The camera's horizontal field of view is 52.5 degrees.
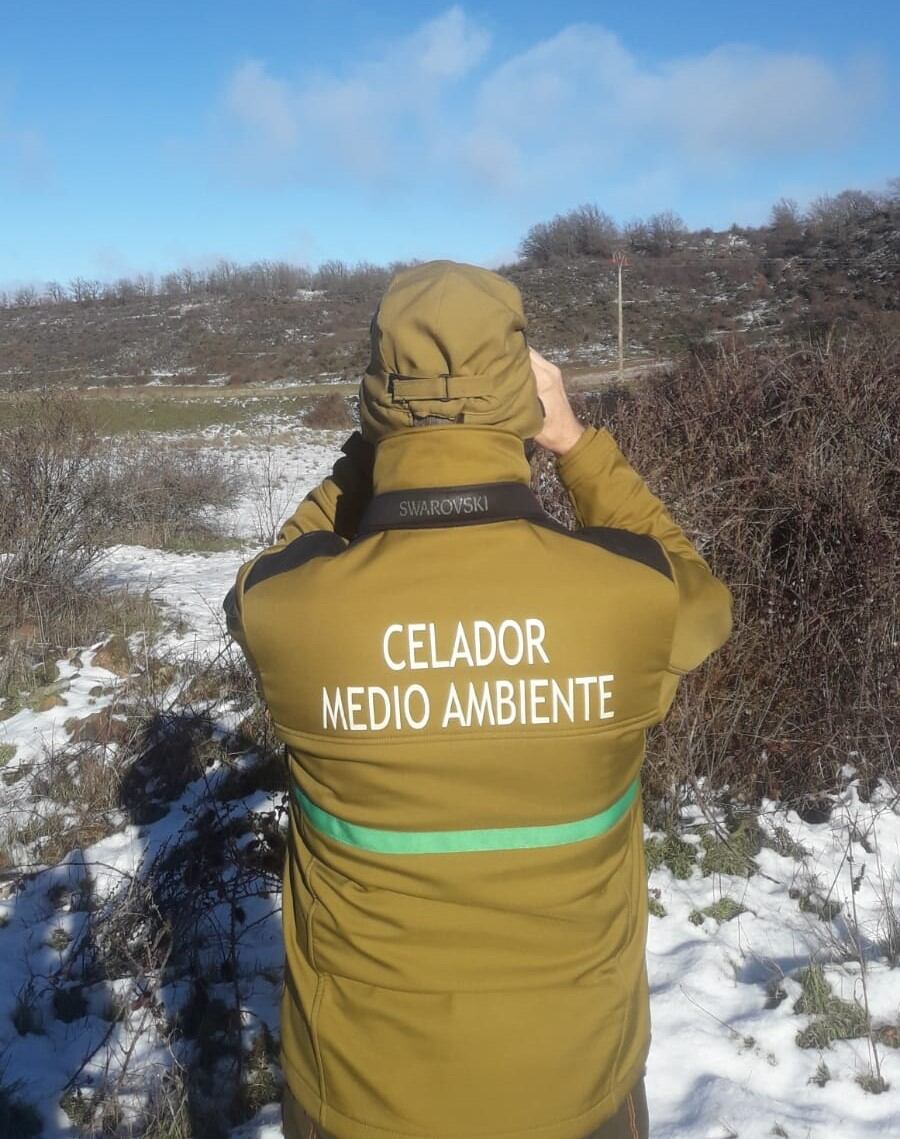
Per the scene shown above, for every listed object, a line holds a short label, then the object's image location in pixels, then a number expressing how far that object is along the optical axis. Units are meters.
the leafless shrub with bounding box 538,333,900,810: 4.06
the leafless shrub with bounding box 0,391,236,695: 6.67
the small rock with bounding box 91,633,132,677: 6.19
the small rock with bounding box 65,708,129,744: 5.04
